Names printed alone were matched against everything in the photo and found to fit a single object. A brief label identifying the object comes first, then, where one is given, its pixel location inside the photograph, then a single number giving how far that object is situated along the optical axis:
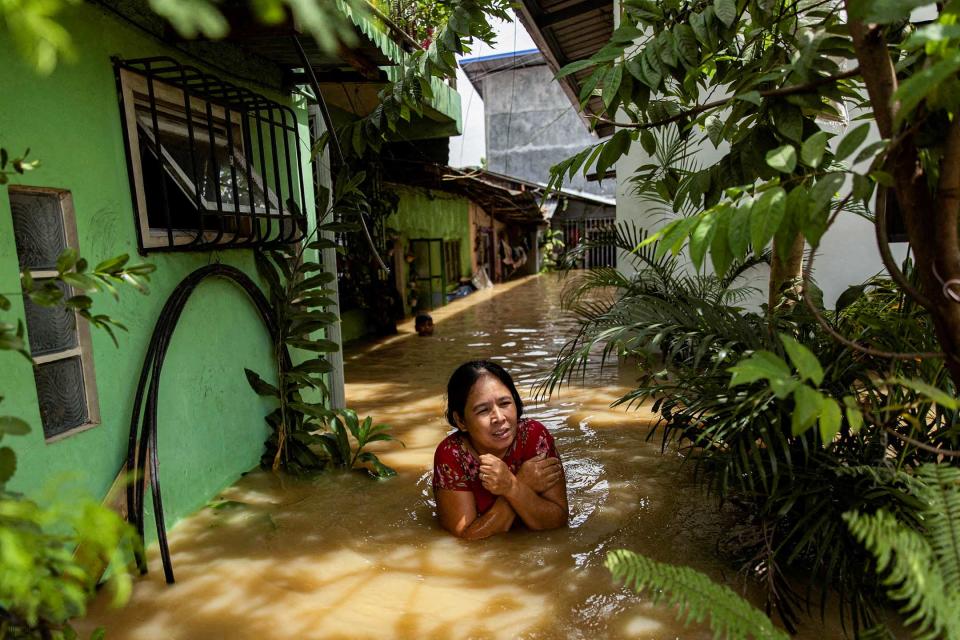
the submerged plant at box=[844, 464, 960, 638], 1.21
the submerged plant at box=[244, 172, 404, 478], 4.19
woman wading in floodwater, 3.11
